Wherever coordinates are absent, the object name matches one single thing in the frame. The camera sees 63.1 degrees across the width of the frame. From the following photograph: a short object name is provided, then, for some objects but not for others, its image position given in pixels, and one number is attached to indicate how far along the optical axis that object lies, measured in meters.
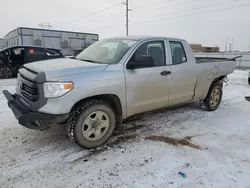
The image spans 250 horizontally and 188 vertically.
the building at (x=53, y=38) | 25.05
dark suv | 9.83
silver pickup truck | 2.77
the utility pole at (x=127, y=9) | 33.26
